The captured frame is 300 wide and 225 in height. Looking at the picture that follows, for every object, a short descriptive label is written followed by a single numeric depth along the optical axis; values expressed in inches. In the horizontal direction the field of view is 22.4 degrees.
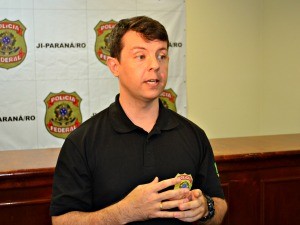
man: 80.5
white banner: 160.5
